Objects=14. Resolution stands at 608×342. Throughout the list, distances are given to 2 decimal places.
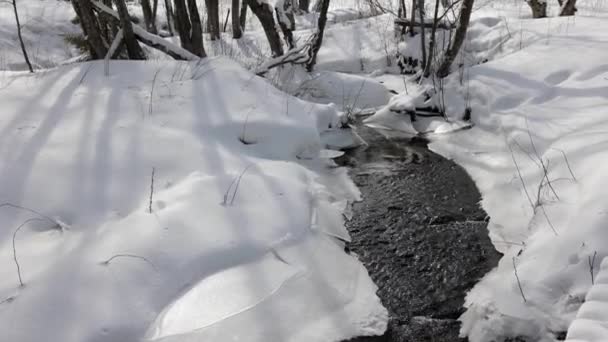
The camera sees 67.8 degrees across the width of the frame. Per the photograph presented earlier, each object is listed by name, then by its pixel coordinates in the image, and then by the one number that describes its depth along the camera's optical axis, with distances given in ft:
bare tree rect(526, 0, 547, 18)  25.82
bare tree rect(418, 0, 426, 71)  20.39
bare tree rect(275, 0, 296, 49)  23.61
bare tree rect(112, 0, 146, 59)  16.91
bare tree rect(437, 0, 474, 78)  17.99
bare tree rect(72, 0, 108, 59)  17.80
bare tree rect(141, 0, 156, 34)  38.14
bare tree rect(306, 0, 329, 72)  22.33
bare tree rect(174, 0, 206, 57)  21.90
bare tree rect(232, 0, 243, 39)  33.42
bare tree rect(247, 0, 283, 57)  22.53
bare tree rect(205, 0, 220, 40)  33.78
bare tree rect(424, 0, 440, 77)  19.05
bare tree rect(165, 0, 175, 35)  38.25
